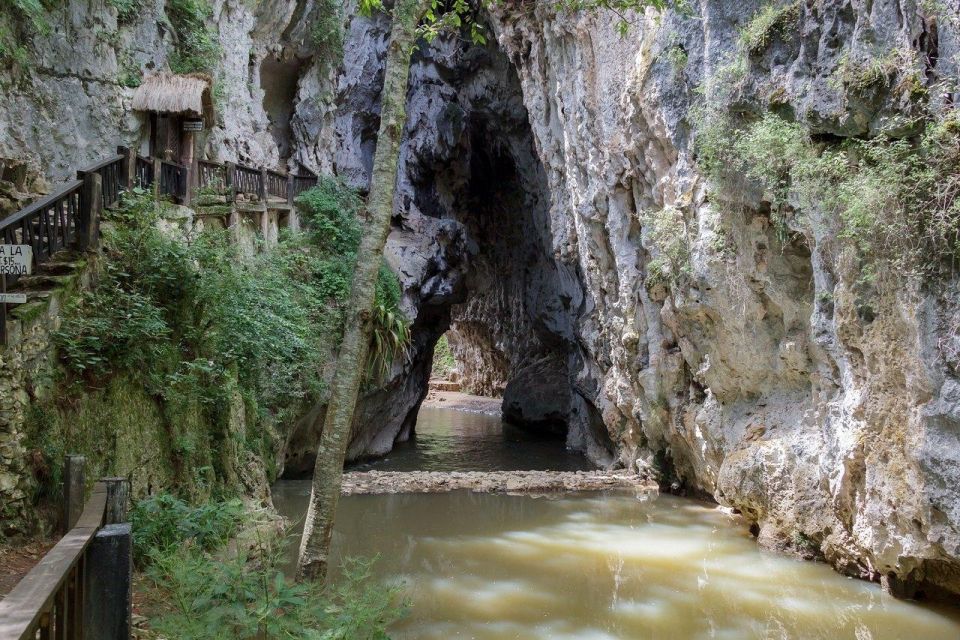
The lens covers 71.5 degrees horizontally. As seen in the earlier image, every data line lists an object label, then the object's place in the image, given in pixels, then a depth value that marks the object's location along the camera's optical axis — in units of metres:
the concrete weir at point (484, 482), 13.29
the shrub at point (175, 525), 5.32
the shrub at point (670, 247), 11.34
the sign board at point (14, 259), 4.49
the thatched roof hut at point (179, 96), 11.97
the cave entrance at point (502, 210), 24.25
